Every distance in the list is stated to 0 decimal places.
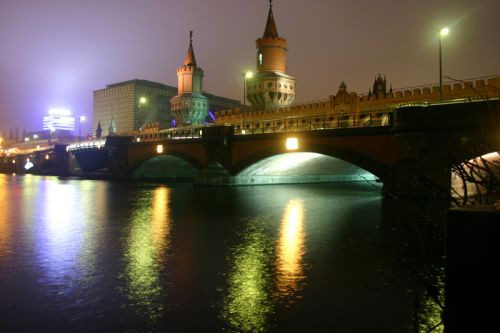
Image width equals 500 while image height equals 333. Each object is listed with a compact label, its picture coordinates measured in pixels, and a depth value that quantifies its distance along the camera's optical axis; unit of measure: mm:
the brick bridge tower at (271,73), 59938
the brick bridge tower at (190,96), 76375
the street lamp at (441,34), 23672
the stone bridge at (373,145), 22656
